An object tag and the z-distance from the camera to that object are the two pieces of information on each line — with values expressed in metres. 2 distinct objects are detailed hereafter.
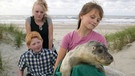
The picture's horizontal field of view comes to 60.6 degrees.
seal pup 1.05
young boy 1.76
